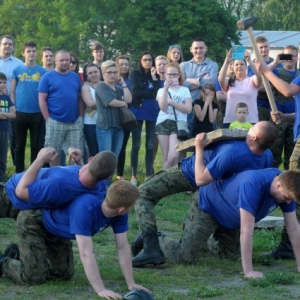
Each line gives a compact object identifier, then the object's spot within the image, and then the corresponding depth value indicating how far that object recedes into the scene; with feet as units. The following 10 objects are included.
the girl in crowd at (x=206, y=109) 39.81
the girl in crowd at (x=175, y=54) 42.57
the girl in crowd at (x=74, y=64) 41.42
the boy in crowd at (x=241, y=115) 38.34
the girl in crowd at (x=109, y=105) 38.58
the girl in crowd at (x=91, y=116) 39.47
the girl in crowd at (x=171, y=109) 39.27
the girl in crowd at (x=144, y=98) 41.24
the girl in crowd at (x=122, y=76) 41.68
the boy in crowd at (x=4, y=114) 38.06
